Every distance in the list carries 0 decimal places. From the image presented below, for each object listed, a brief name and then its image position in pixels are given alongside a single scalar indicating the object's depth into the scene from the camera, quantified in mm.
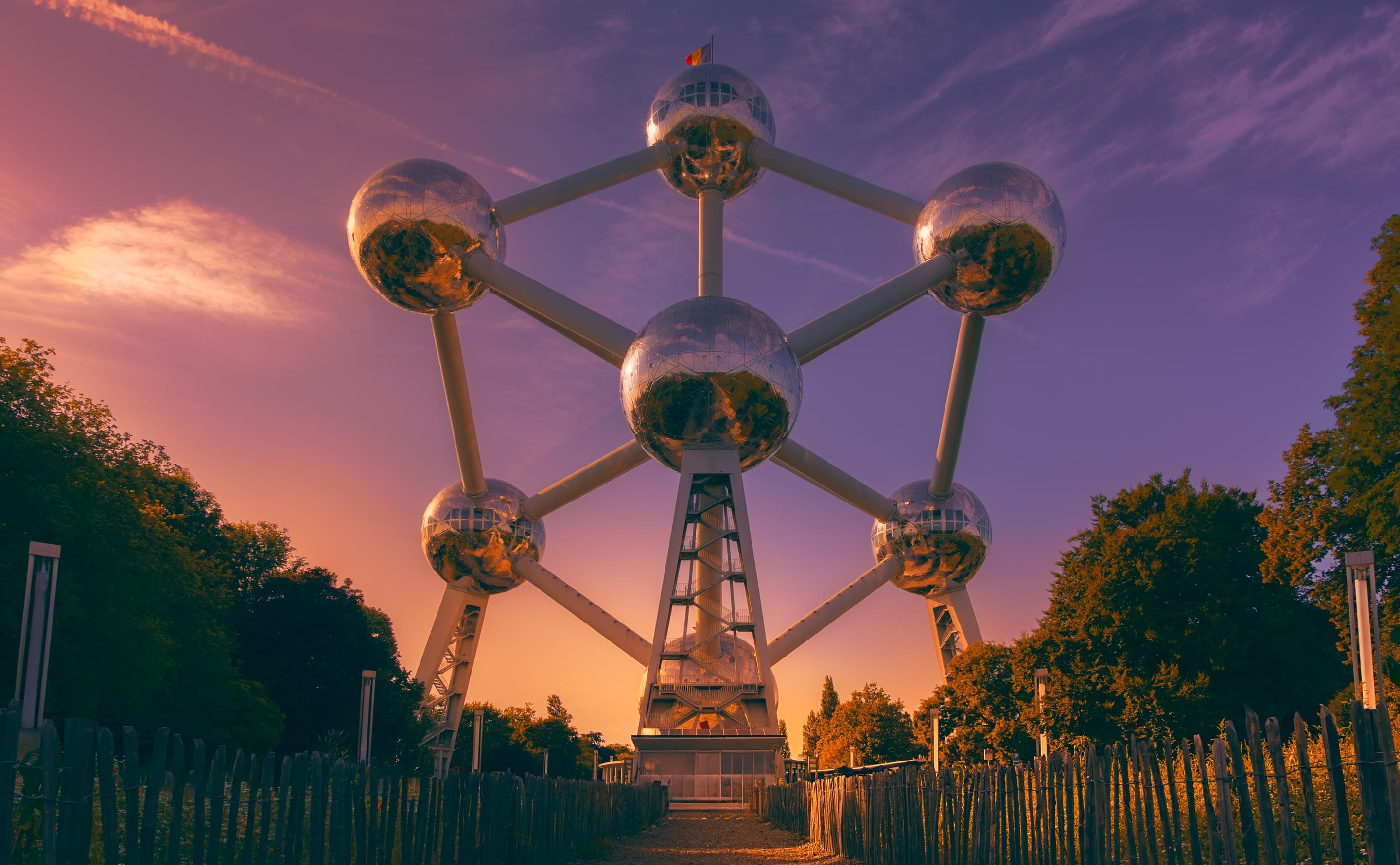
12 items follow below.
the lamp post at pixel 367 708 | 27078
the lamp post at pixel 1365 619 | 13461
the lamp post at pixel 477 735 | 43594
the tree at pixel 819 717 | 126625
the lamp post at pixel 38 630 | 12375
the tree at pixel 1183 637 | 29844
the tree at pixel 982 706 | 39750
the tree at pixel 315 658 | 40219
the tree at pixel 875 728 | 84438
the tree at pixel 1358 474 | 24453
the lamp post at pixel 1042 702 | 30672
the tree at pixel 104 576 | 24406
